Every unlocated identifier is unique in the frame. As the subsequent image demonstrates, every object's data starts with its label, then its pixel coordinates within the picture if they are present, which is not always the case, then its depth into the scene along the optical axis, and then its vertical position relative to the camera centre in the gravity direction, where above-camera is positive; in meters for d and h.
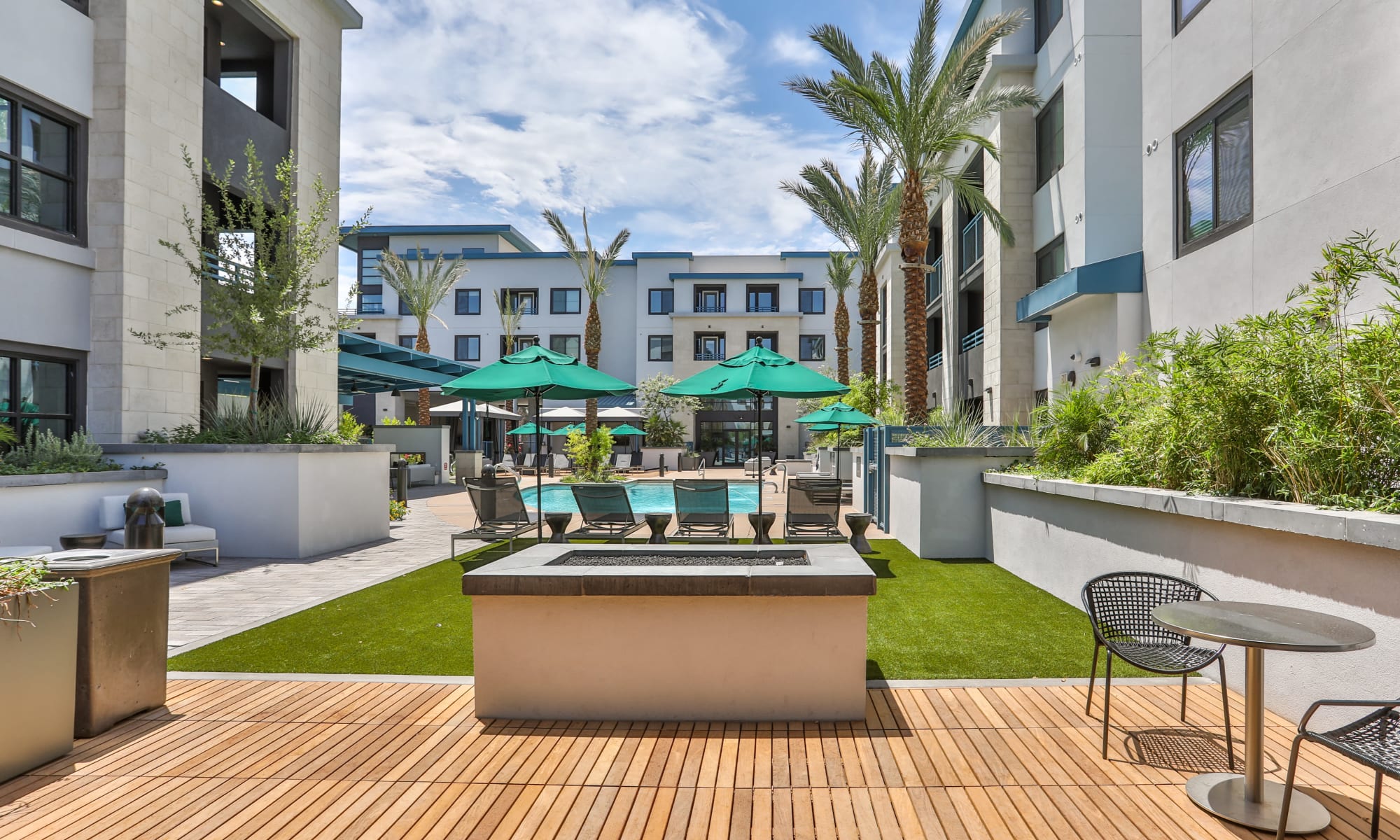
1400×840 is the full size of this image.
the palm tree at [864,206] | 23.45 +7.28
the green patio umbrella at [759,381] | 8.88 +0.62
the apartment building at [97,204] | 9.41 +3.11
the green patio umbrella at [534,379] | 8.73 +0.63
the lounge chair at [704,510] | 9.47 -1.03
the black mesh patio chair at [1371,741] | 2.48 -1.10
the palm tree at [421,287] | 32.04 +6.41
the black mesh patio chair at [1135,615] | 3.74 -1.01
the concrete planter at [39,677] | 3.49 -1.19
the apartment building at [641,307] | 41.91 +7.24
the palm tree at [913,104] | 14.06 +6.35
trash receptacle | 4.02 -1.12
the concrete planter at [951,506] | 9.53 -0.98
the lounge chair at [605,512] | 9.51 -1.04
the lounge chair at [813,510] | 9.27 -1.00
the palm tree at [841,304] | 29.25 +5.24
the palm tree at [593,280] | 28.67 +6.08
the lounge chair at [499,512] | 9.63 -1.07
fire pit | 4.15 -1.20
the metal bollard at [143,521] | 7.54 -0.91
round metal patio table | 2.87 -0.82
